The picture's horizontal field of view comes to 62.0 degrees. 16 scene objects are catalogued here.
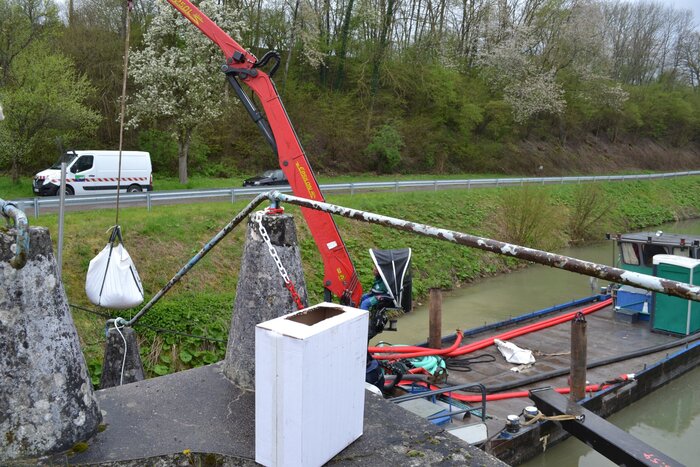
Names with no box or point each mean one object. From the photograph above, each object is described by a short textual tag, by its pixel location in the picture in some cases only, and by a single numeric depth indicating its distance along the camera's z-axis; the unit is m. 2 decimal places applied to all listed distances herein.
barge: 7.94
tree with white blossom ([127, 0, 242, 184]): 23.03
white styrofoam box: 2.71
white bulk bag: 6.31
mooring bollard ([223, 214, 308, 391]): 3.82
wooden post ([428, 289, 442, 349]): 11.14
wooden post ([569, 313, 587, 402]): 8.79
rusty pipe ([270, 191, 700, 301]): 2.08
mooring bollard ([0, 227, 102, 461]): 2.79
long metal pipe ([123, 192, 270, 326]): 4.10
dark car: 26.58
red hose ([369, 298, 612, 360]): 9.70
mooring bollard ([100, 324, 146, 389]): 5.21
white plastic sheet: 10.61
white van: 19.61
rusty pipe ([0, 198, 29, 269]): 2.72
